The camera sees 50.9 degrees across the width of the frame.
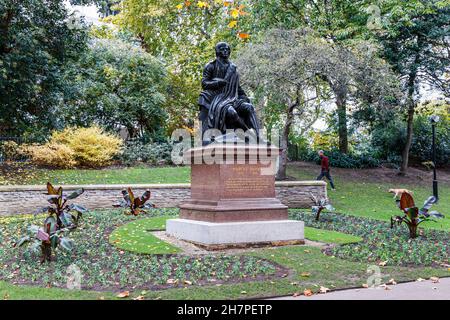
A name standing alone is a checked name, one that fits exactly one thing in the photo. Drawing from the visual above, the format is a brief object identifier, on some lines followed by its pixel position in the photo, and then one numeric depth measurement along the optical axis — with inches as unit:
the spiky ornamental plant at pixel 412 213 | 405.4
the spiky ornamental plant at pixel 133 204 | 536.7
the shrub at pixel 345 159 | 1016.2
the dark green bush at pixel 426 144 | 1144.2
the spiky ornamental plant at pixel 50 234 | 287.7
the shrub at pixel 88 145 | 816.3
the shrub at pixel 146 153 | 892.0
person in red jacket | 805.2
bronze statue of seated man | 401.7
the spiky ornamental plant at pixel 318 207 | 517.2
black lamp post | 748.3
